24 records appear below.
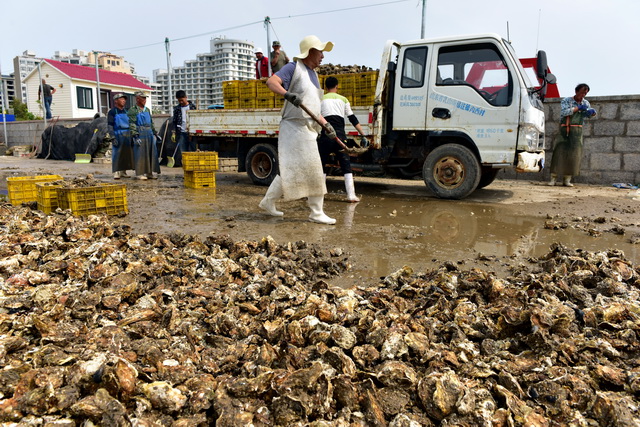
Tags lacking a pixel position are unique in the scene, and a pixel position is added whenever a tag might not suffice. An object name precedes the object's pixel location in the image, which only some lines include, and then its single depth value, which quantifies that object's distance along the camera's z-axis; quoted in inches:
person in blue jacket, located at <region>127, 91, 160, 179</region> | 384.8
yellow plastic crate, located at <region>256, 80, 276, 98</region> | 341.5
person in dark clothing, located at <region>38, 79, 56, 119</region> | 902.8
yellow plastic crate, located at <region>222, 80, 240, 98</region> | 353.8
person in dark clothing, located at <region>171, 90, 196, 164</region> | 402.0
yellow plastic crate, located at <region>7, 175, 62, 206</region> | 241.1
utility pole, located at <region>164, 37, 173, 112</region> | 873.5
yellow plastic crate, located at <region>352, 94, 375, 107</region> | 304.5
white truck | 266.2
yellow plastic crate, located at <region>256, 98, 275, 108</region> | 344.2
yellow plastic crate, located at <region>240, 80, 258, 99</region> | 346.6
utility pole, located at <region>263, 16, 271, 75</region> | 693.3
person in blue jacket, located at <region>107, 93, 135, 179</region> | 376.5
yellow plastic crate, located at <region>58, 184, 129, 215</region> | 213.0
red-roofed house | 1291.8
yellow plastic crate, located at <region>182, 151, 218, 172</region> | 336.2
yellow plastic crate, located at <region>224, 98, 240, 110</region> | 358.9
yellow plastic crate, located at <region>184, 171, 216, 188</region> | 343.3
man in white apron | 196.2
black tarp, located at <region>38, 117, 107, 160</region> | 668.7
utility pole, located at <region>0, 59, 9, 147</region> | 898.1
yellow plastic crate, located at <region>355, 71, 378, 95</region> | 300.0
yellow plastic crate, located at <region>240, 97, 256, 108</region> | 351.3
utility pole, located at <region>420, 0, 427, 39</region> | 604.4
